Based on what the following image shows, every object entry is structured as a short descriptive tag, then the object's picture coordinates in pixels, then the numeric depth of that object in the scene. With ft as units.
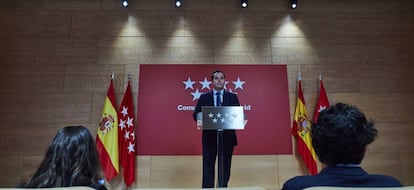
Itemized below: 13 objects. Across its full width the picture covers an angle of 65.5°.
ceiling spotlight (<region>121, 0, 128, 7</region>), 16.07
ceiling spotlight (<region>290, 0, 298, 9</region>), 16.29
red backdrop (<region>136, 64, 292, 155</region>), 14.51
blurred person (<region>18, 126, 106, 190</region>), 4.29
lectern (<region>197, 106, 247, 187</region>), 9.77
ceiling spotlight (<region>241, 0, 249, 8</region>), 16.26
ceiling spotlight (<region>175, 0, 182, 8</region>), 16.14
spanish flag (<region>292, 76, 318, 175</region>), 14.07
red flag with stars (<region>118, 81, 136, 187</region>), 13.93
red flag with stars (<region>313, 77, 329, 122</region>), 14.75
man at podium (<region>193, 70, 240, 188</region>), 11.90
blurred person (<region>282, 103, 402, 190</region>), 3.63
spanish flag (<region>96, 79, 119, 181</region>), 13.62
